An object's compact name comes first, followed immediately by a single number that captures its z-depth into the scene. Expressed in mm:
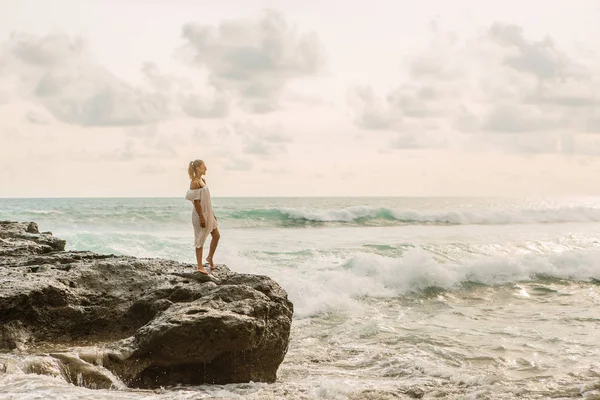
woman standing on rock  7934
